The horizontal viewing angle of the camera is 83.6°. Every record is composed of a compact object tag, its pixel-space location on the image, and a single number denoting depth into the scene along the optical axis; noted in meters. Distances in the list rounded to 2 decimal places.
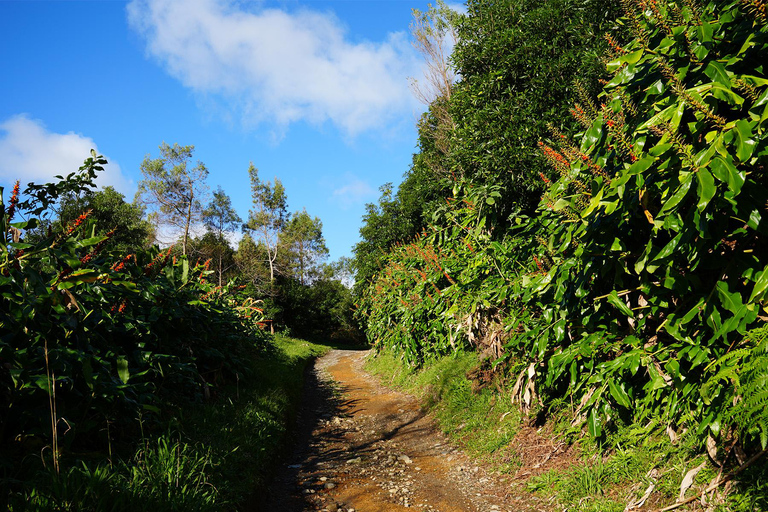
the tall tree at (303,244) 42.06
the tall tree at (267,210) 36.12
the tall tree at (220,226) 34.47
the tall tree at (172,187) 31.70
